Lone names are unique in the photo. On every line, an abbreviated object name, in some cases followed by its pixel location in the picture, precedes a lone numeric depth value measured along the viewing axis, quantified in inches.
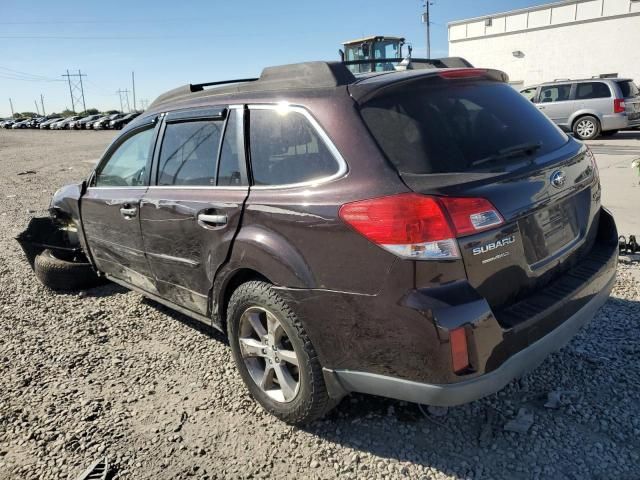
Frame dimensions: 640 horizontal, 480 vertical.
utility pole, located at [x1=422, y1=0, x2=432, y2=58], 1865.9
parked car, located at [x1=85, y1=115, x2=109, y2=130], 2092.2
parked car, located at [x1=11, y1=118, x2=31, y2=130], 2753.4
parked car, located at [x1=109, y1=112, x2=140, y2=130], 1900.6
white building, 1347.2
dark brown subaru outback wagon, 81.4
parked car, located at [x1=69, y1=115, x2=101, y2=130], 2209.6
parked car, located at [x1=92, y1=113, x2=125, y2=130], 2014.0
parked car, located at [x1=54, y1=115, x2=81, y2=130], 2345.2
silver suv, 583.2
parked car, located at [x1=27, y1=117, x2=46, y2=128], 2748.0
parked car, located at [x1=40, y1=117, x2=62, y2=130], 2514.3
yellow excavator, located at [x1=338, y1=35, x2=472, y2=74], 868.6
